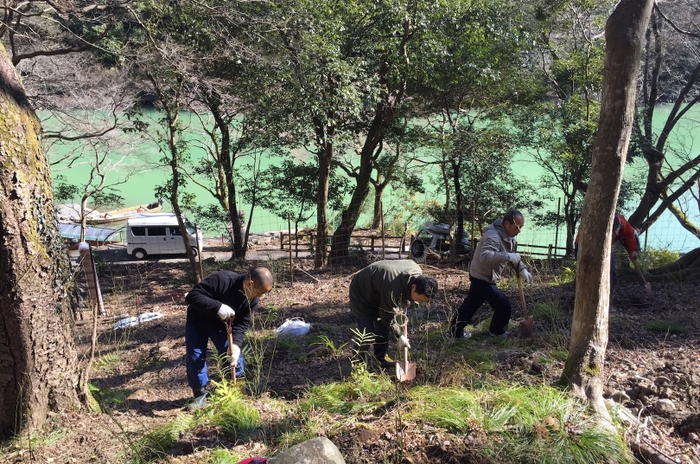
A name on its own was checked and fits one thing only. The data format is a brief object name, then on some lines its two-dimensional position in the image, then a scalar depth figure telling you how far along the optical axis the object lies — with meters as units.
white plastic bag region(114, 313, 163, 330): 7.10
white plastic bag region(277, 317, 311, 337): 6.31
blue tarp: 20.52
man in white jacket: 5.09
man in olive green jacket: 3.98
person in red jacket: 6.23
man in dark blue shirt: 4.09
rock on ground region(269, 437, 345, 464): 2.79
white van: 19.62
